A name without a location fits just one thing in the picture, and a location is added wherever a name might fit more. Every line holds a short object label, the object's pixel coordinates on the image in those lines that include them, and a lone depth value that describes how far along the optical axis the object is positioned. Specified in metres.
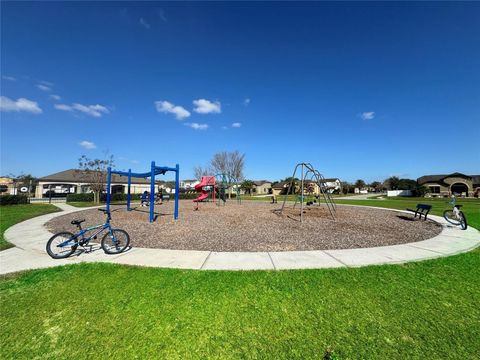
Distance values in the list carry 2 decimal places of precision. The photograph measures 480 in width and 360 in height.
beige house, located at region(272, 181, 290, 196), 76.99
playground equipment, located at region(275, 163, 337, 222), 13.47
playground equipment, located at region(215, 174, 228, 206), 23.96
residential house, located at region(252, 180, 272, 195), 90.48
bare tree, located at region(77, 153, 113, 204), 27.67
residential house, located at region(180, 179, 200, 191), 104.09
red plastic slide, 22.20
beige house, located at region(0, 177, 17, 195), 46.51
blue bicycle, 6.26
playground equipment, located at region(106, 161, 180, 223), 11.94
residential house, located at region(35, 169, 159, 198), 40.81
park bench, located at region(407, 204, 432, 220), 12.29
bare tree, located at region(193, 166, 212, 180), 64.57
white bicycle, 10.82
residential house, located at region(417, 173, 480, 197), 60.71
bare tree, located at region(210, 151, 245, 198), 55.22
